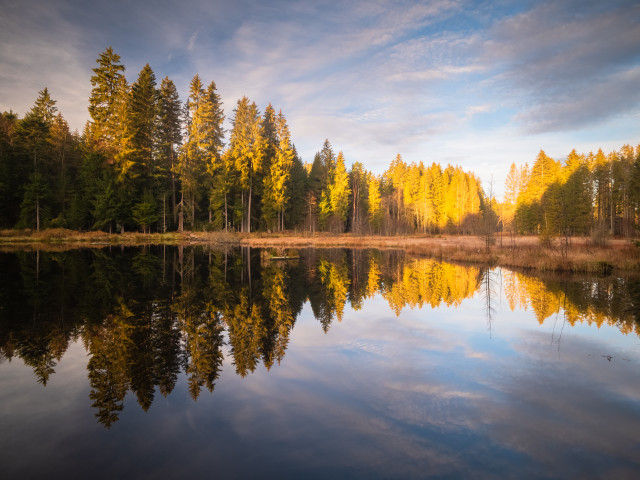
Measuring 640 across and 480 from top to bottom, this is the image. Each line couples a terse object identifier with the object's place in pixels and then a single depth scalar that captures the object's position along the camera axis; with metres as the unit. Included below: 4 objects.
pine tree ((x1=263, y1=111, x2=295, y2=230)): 48.53
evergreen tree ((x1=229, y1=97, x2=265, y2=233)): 46.78
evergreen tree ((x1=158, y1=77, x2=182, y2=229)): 44.66
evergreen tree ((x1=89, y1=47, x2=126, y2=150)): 40.38
